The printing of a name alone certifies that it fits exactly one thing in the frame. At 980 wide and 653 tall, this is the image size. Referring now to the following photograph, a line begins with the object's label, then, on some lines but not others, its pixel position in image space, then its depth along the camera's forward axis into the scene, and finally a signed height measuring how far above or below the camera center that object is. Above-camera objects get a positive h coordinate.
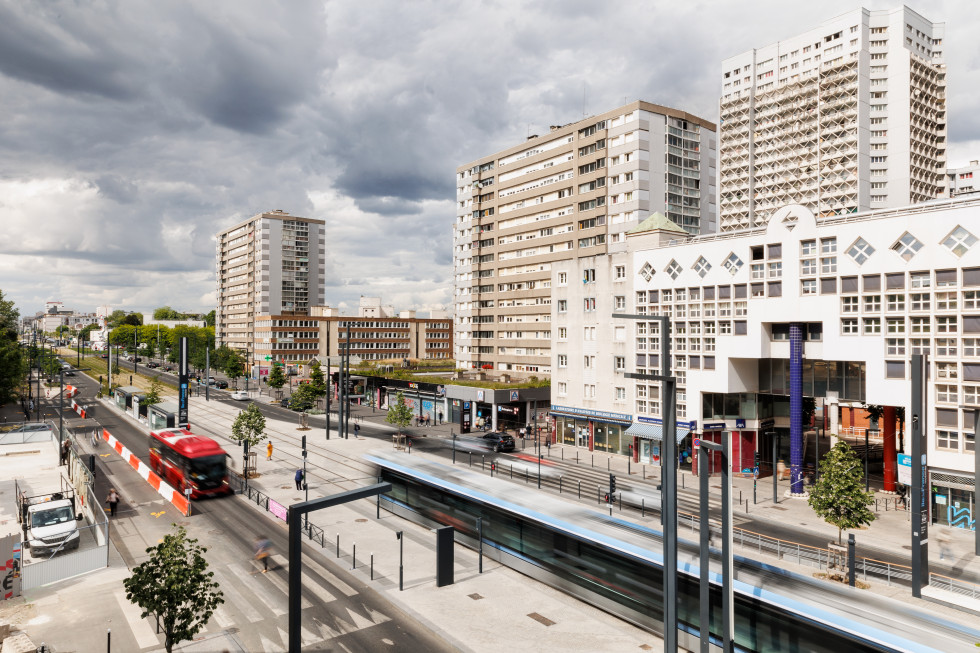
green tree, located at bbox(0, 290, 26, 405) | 61.74 -3.66
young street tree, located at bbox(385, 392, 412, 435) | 54.59 -7.70
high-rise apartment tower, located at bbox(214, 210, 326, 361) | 135.25 +15.36
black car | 50.00 -9.39
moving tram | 11.61 -6.36
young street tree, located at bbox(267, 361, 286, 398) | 92.81 -7.19
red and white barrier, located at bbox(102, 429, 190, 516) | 31.06 -9.07
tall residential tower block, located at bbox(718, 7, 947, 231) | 105.25 +40.73
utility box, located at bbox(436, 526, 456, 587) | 21.14 -8.04
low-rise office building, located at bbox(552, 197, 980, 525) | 31.36 +0.22
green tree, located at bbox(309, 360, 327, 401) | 76.69 -7.12
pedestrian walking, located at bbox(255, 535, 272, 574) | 22.89 -8.63
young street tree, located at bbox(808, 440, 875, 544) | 24.06 -6.82
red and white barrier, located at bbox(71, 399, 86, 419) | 69.82 -9.29
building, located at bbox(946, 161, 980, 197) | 135.25 +36.54
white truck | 23.97 -8.26
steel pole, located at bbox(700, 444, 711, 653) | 12.19 -5.10
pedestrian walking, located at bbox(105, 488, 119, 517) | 30.18 -8.72
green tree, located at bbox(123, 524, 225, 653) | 14.52 -6.39
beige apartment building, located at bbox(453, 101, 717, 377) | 67.56 +16.19
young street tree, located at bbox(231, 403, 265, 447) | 41.94 -6.75
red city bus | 32.69 -7.49
